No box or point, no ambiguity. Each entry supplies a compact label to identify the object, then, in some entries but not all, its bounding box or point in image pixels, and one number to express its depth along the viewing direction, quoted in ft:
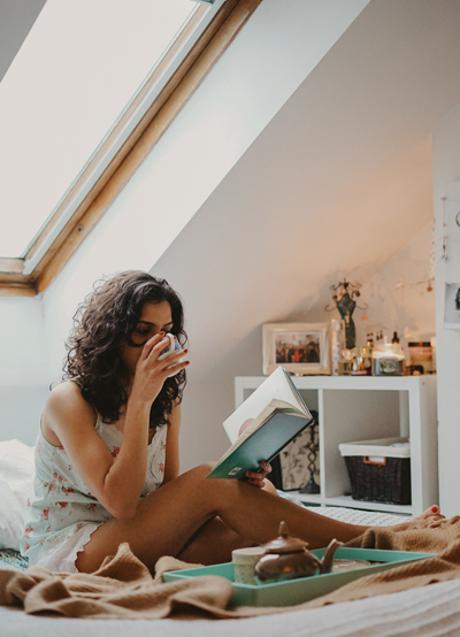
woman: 6.53
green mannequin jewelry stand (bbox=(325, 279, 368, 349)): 12.16
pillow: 8.02
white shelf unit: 10.77
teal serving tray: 4.61
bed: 4.01
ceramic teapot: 4.74
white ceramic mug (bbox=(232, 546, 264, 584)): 4.86
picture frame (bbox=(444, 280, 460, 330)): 10.37
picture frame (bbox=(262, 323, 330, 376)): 12.21
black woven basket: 11.02
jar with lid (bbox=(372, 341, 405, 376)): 11.28
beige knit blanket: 4.35
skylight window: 9.43
